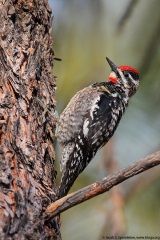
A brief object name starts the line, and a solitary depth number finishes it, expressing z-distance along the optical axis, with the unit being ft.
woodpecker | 24.12
